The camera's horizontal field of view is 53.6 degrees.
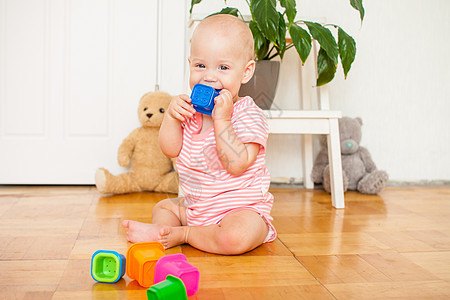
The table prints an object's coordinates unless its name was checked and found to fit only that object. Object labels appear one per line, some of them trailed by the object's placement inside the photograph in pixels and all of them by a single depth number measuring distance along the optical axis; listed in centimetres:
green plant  125
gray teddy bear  172
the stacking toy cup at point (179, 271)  68
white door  167
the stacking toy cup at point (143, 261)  73
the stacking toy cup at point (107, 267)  74
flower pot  141
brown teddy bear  164
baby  94
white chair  142
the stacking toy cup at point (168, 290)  61
